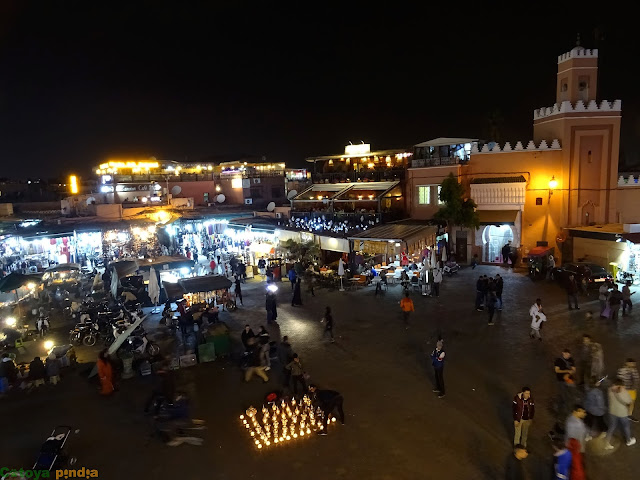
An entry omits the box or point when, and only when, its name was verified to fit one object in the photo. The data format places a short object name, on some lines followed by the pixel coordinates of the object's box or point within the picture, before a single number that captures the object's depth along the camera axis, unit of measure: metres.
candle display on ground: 7.90
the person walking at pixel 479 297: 14.62
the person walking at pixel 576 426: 6.18
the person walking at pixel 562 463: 5.62
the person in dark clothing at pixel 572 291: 14.30
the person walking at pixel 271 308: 14.25
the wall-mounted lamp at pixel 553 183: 21.28
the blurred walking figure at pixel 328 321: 12.38
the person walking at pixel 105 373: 9.77
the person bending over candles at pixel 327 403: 7.96
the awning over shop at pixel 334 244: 21.00
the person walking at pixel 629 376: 7.41
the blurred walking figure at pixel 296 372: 9.23
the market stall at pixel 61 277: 18.83
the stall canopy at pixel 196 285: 14.59
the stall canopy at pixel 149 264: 17.05
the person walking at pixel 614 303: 12.77
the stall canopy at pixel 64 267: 18.66
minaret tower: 20.98
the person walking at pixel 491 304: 13.45
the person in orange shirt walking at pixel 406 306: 13.42
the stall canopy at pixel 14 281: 15.26
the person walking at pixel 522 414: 6.89
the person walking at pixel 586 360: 8.72
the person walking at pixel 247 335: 11.02
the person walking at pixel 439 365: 8.91
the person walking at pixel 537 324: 11.44
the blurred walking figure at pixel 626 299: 13.24
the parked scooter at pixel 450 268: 20.58
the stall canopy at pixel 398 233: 19.73
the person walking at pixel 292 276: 17.92
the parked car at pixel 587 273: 16.50
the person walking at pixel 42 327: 14.28
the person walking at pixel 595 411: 7.11
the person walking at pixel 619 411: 6.92
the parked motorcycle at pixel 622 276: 16.91
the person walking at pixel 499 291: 13.84
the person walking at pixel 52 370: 10.52
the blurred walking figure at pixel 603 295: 13.79
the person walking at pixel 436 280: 16.78
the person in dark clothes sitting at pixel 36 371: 10.27
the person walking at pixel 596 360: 8.63
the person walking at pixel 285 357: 9.56
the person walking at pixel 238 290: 16.97
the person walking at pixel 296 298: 16.45
